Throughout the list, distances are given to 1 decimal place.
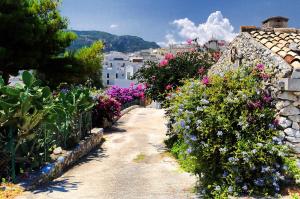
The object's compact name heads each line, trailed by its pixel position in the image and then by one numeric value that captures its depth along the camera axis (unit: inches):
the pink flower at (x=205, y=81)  304.2
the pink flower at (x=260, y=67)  298.8
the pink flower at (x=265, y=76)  290.5
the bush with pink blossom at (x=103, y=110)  627.7
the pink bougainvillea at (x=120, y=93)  950.4
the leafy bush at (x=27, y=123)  283.7
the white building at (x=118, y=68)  3560.5
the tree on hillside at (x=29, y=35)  630.5
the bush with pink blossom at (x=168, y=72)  511.5
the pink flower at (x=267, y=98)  280.2
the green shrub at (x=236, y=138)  257.6
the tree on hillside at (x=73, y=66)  794.8
